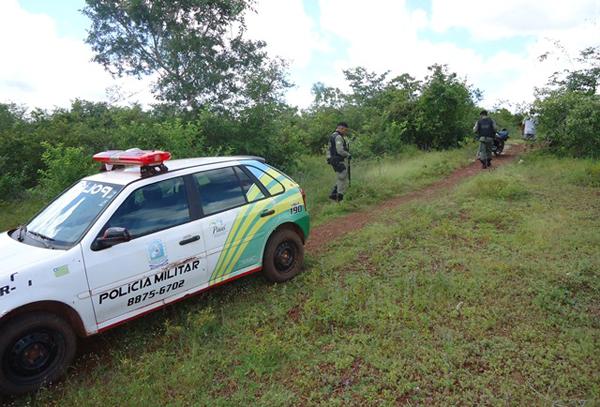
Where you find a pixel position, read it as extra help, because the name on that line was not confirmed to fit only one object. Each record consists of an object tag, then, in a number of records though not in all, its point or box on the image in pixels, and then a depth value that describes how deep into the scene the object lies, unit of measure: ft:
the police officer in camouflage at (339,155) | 28.91
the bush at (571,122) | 37.45
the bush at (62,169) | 26.73
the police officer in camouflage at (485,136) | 39.83
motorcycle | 47.50
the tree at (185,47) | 42.57
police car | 10.93
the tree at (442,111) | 52.34
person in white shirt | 44.23
